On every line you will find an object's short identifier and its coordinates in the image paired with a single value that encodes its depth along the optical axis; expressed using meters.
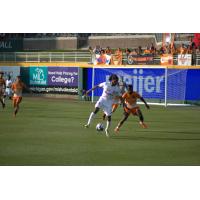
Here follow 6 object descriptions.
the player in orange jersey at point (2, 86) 28.04
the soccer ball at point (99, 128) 18.70
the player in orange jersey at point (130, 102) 19.86
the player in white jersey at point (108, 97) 18.27
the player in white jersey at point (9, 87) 39.44
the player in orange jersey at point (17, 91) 25.39
